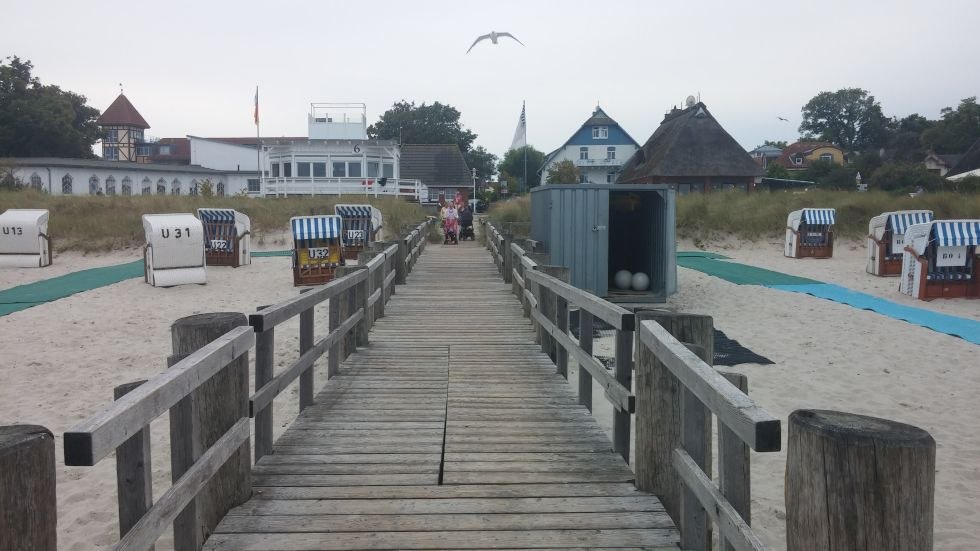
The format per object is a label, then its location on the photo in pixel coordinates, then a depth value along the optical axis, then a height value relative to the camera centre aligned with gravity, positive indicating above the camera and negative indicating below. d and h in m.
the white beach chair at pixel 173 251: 14.77 -0.59
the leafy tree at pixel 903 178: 40.16 +2.61
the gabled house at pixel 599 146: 58.62 +6.12
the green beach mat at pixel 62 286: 13.01 -1.31
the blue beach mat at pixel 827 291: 11.45 -1.44
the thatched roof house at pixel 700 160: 42.59 +3.69
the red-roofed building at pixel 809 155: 78.62 +7.34
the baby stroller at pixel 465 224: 24.33 -0.07
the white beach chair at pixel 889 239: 17.50 -0.42
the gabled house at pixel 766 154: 85.65 +8.47
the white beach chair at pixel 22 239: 18.14 -0.42
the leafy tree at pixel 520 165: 70.88 +5.75
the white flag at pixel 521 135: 24.26 +3.02
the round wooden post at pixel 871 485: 1.94 -0.71
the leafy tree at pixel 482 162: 82.69 +7.07
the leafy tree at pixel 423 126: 82.94 +11.08
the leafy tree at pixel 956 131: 60.84 +7.75
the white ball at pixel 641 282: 14.87 -1.23
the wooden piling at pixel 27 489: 1.83 -0.69
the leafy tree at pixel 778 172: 61.44 +4.21
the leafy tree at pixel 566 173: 52.19 +3.55
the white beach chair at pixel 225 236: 18.47 -0.36
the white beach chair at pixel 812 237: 21.95 -0.46
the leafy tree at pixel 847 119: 86.56 +12.96
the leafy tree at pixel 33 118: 52.69 +7.63
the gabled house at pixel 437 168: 58.00 +4.36
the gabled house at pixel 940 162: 56.52 +4.77
